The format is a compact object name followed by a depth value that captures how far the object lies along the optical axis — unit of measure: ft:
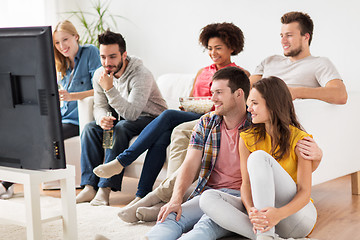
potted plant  15.47
